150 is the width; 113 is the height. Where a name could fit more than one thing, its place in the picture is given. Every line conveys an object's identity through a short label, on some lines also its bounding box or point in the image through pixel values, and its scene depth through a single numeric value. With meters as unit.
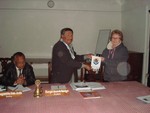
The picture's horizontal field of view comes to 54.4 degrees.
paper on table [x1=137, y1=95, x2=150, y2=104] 1.36
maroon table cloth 1.22
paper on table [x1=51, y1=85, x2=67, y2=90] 1.68
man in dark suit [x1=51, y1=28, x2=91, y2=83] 2.06
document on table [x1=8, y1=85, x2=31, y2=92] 1.66
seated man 1.95
